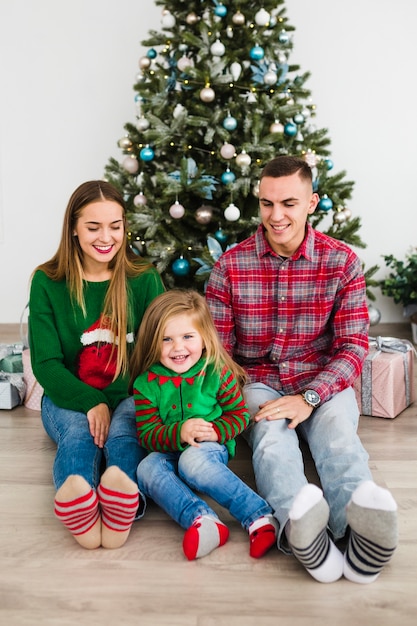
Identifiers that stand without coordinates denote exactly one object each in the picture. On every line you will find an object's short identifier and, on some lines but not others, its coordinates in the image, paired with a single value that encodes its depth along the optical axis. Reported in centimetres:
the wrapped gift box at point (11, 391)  264
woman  201
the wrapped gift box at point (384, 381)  246
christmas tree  278
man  182
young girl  169
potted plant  367
